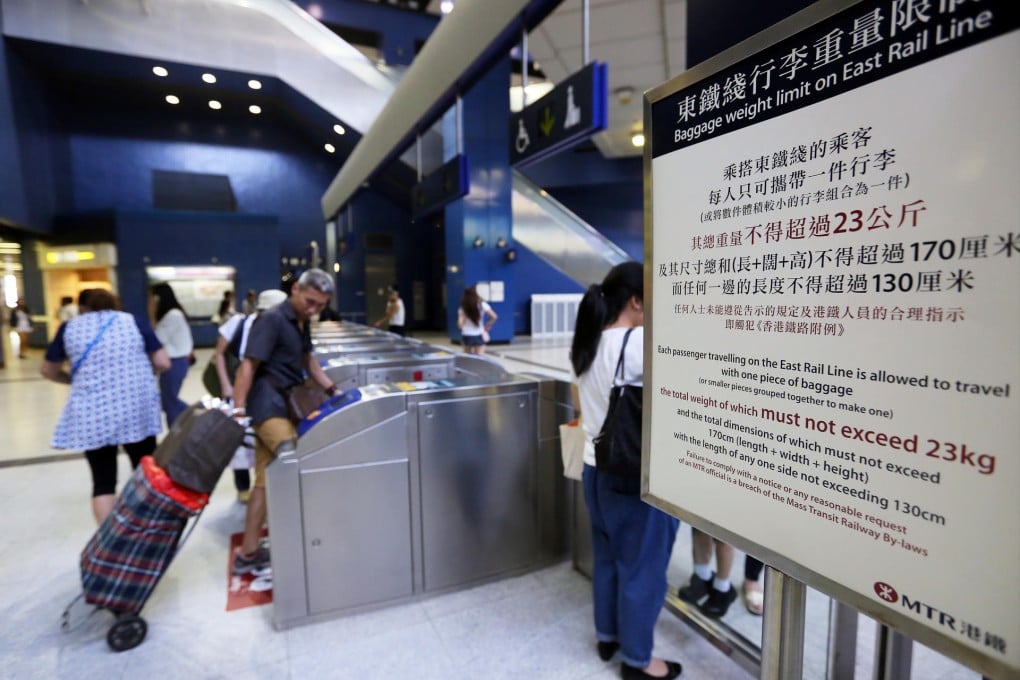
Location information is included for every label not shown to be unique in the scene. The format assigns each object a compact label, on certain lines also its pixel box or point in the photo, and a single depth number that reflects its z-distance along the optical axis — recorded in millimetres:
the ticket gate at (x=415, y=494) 2232
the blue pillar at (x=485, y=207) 10281
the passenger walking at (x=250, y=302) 8141
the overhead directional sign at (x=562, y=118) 3037
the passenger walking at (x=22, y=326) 12258
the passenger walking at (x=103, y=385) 2445
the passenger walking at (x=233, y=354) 3564
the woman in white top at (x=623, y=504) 1767
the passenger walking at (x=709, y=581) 2309
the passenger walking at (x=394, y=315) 8922
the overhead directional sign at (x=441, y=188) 5541
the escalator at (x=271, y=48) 10172
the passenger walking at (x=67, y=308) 10923
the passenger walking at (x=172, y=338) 4176
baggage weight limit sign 569
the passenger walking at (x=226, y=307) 8030
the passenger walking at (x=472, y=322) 7039
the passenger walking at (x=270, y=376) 2570
